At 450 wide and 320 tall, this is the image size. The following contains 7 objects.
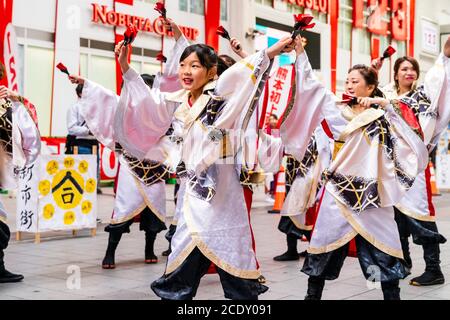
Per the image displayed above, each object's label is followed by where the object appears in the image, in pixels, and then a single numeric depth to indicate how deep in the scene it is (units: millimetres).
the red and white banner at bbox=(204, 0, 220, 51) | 15852
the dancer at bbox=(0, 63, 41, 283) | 4770
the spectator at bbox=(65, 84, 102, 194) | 9133
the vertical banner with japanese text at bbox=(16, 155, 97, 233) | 7012
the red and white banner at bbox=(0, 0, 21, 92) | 11383
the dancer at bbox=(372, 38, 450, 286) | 4781
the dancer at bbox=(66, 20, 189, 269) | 5449
